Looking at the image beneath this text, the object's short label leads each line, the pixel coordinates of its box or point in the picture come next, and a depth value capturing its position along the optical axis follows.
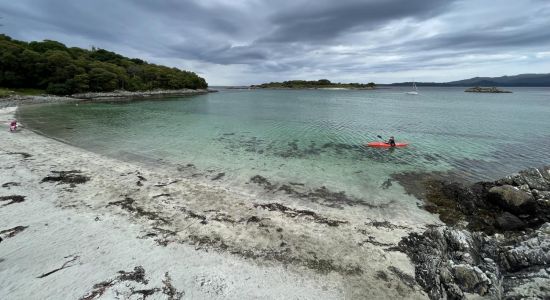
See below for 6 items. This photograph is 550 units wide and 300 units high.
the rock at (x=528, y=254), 6.62
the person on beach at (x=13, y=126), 23.48
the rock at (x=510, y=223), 9.77
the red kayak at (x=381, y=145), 22.90
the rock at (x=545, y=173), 11.98
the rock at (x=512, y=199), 10.48
